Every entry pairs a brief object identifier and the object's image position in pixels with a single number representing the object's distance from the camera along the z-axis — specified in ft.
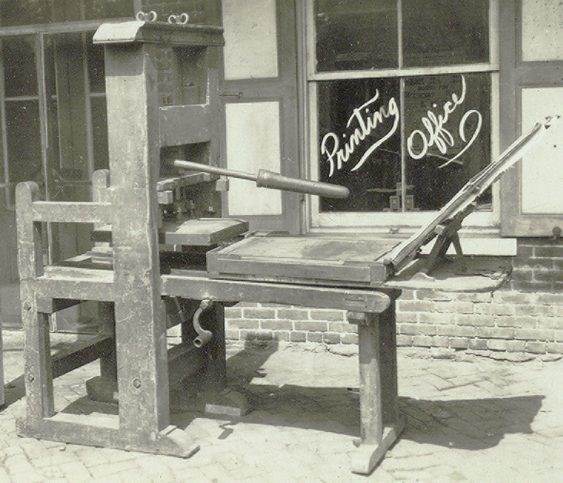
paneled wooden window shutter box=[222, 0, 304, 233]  23.38
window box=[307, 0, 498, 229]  22.86
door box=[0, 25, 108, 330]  25.36
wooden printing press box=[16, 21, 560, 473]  16.15
